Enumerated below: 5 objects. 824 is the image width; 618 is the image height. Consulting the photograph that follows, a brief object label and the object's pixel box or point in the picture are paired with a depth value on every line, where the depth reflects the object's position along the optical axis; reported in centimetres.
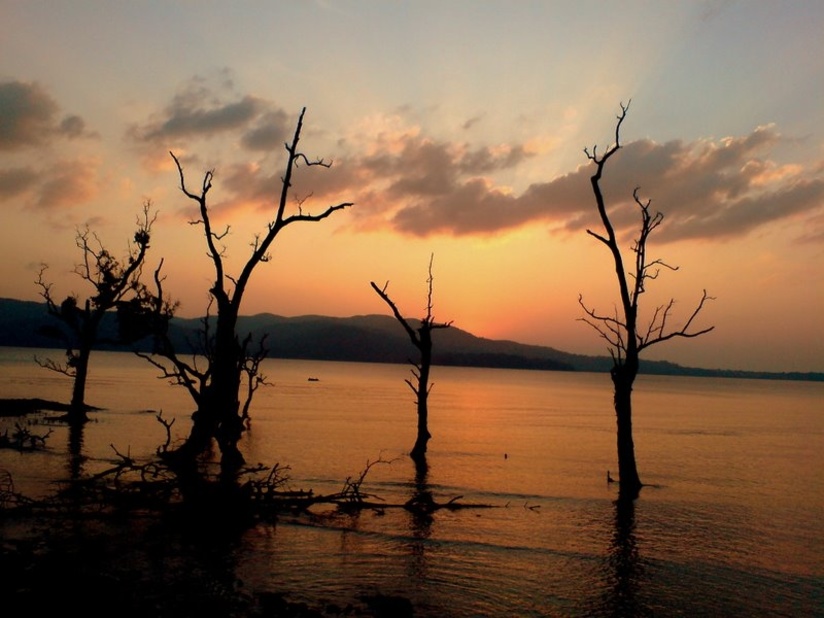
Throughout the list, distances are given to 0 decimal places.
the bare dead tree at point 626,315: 2391
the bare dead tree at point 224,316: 1912
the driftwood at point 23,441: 3186
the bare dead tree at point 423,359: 3209
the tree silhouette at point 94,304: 3991
